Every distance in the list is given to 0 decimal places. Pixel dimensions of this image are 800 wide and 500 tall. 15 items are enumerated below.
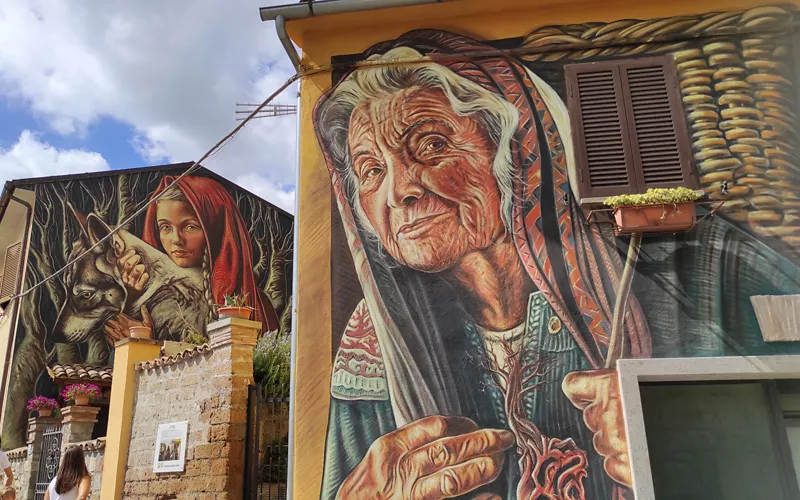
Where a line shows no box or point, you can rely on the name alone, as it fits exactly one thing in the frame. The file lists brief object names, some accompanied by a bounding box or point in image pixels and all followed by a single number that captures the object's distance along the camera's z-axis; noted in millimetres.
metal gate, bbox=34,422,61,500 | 10312
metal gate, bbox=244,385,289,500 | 6847
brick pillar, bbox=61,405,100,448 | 9672
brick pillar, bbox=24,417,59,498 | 10594
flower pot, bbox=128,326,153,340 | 8834
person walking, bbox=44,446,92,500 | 5453
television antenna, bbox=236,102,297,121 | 6020
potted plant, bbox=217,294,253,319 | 7293
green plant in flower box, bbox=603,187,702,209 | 4762
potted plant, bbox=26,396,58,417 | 11949
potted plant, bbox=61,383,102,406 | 9695
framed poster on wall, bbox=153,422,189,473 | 7375
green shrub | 8164
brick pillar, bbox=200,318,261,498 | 6848
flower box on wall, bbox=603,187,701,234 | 4762
